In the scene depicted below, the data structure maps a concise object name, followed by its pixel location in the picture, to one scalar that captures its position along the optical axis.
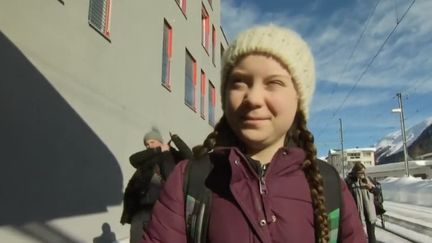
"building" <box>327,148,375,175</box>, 111.00
